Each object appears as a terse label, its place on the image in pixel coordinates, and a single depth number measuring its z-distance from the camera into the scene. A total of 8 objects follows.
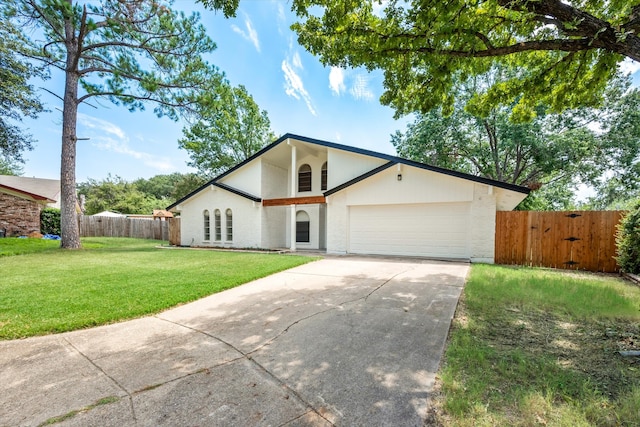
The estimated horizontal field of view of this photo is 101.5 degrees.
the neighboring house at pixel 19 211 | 16.58
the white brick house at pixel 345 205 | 9.51
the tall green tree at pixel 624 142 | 14.75
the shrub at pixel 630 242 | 6.52
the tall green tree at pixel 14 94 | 12.84
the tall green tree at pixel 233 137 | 26.28
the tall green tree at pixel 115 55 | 10.99
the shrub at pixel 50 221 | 19.38
